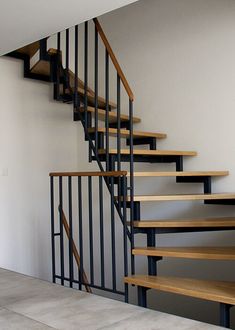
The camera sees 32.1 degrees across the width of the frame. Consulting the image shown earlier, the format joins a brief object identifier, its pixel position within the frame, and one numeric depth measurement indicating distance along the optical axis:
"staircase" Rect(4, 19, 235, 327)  2.80
